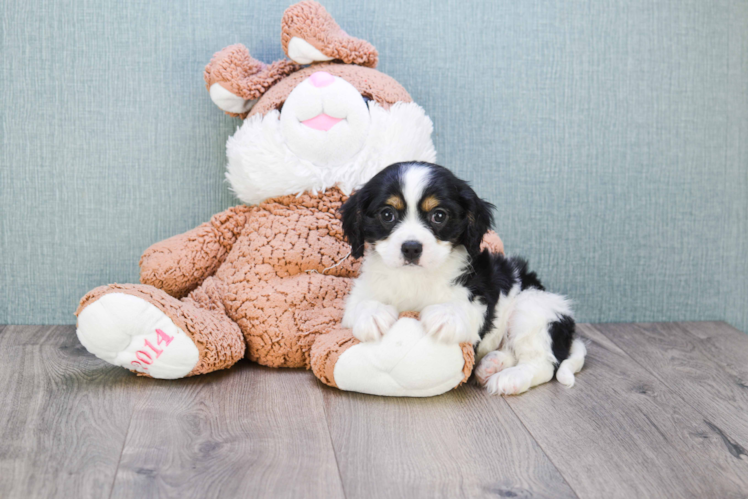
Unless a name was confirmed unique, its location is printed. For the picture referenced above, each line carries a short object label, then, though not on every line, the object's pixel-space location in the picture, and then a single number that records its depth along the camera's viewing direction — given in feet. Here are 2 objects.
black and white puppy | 2.96
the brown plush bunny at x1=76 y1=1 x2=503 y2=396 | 3.16
